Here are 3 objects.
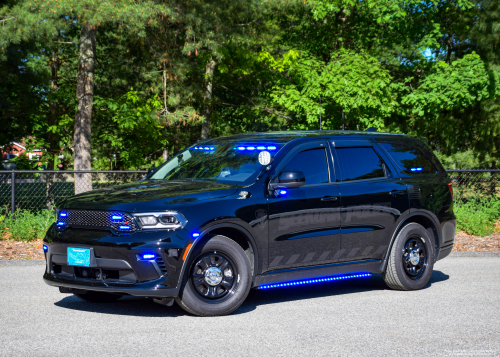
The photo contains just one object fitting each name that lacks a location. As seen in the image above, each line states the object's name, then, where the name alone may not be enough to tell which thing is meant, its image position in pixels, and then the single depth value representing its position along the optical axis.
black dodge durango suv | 6.29
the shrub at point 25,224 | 12.86
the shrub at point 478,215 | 14.54
